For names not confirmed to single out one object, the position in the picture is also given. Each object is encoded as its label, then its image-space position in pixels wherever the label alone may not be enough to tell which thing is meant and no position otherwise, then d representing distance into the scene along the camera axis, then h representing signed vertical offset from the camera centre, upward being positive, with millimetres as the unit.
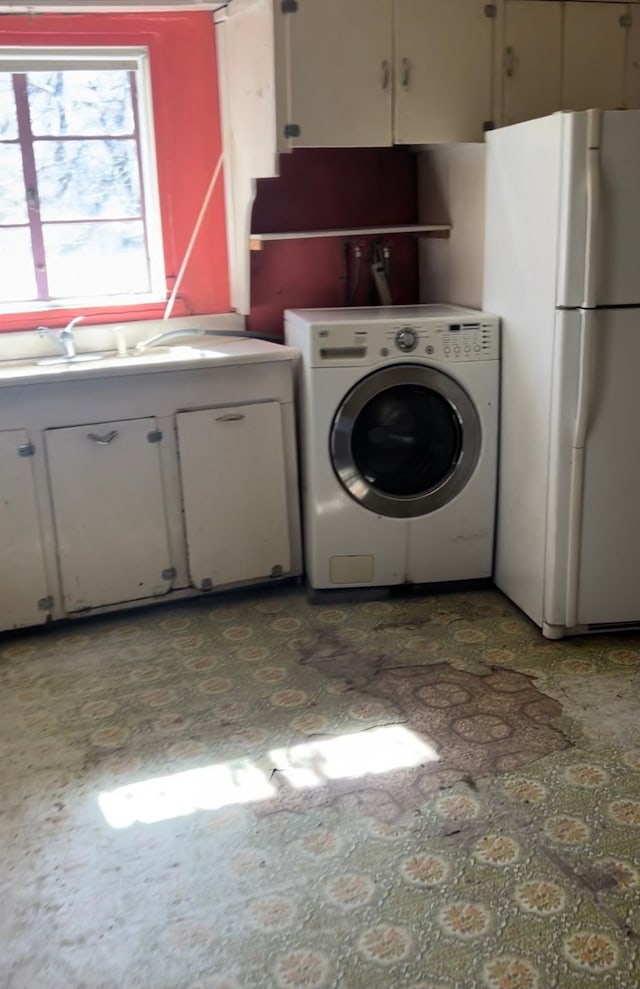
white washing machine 3178 -765
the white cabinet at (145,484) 3057 -852
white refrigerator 2686 -428
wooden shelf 3486 -59
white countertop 2996 -447
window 3389 +213
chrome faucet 3379 -382
